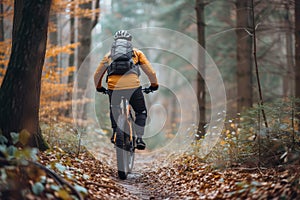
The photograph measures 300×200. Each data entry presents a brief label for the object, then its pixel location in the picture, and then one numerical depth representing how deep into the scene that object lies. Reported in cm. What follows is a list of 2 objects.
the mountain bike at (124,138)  679
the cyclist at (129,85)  680
